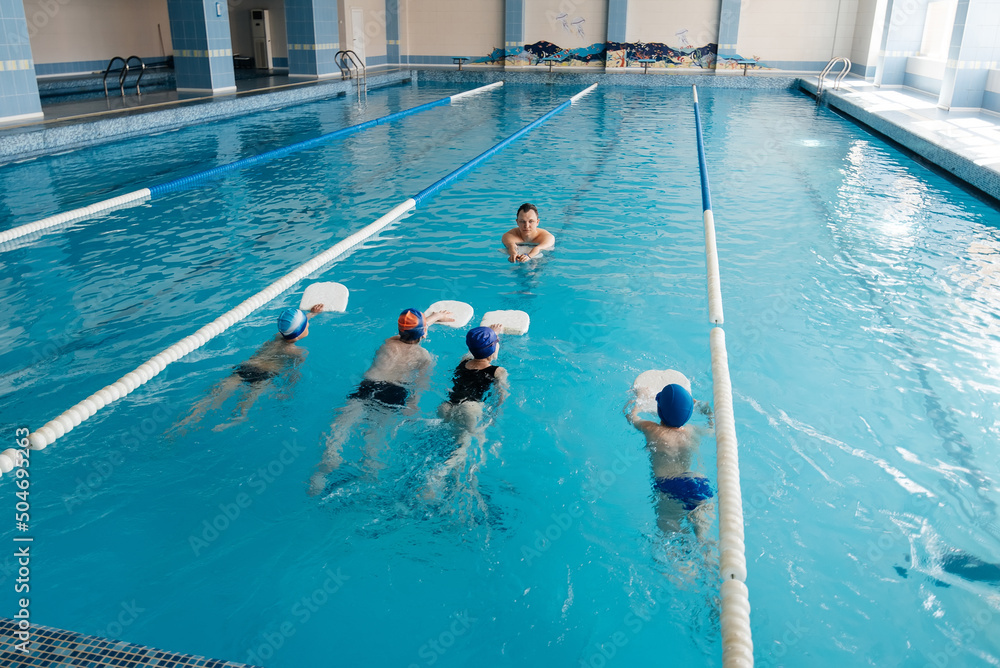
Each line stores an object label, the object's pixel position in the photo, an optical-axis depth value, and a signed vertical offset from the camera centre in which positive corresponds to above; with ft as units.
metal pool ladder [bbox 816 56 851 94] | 51.23 +0.12
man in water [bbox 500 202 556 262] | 17.62 -3.90
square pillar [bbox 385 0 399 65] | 70.32 +4.60
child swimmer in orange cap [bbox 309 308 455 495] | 10.93 -4.73
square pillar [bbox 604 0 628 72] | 66.59 +4.32
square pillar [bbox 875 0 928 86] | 53.67 +3.42
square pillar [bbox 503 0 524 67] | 68.85 +5.06
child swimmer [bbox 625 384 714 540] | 8.93 -4.88
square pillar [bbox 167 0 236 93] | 43.80 +2.04
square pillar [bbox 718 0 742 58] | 64.49 +4.81
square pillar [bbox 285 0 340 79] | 55.21 +3.23
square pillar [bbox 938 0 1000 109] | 38.09 +1.60
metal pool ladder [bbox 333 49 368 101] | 55.70 +0.93
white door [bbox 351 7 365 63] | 63.93 +4.13
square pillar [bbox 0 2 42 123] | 30.32 +0.33
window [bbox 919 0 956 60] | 53.26 +4.08
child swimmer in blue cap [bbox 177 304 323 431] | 11.85 -4.83
